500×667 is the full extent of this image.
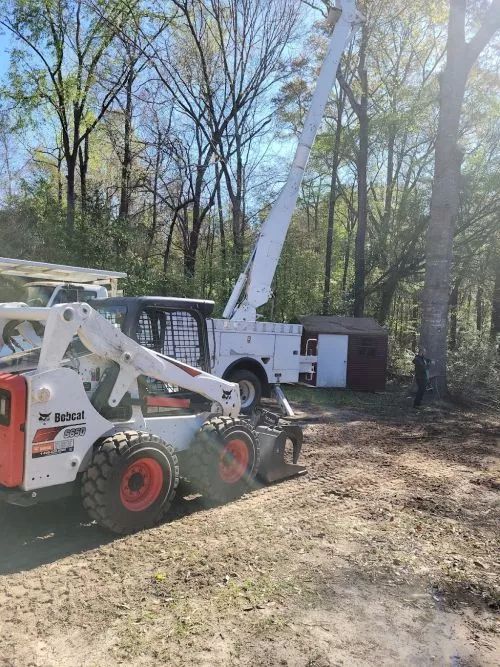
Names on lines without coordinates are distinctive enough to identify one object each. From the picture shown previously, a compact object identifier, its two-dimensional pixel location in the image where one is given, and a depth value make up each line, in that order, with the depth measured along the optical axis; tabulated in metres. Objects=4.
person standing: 14.06
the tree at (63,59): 20.31
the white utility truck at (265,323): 10.67
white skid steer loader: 4.27
